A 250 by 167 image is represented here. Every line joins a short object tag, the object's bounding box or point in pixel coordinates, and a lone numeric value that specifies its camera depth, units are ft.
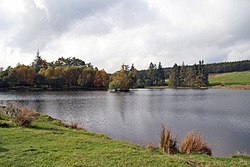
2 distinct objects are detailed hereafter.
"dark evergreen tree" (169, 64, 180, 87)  500.33
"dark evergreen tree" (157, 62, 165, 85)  550.77
